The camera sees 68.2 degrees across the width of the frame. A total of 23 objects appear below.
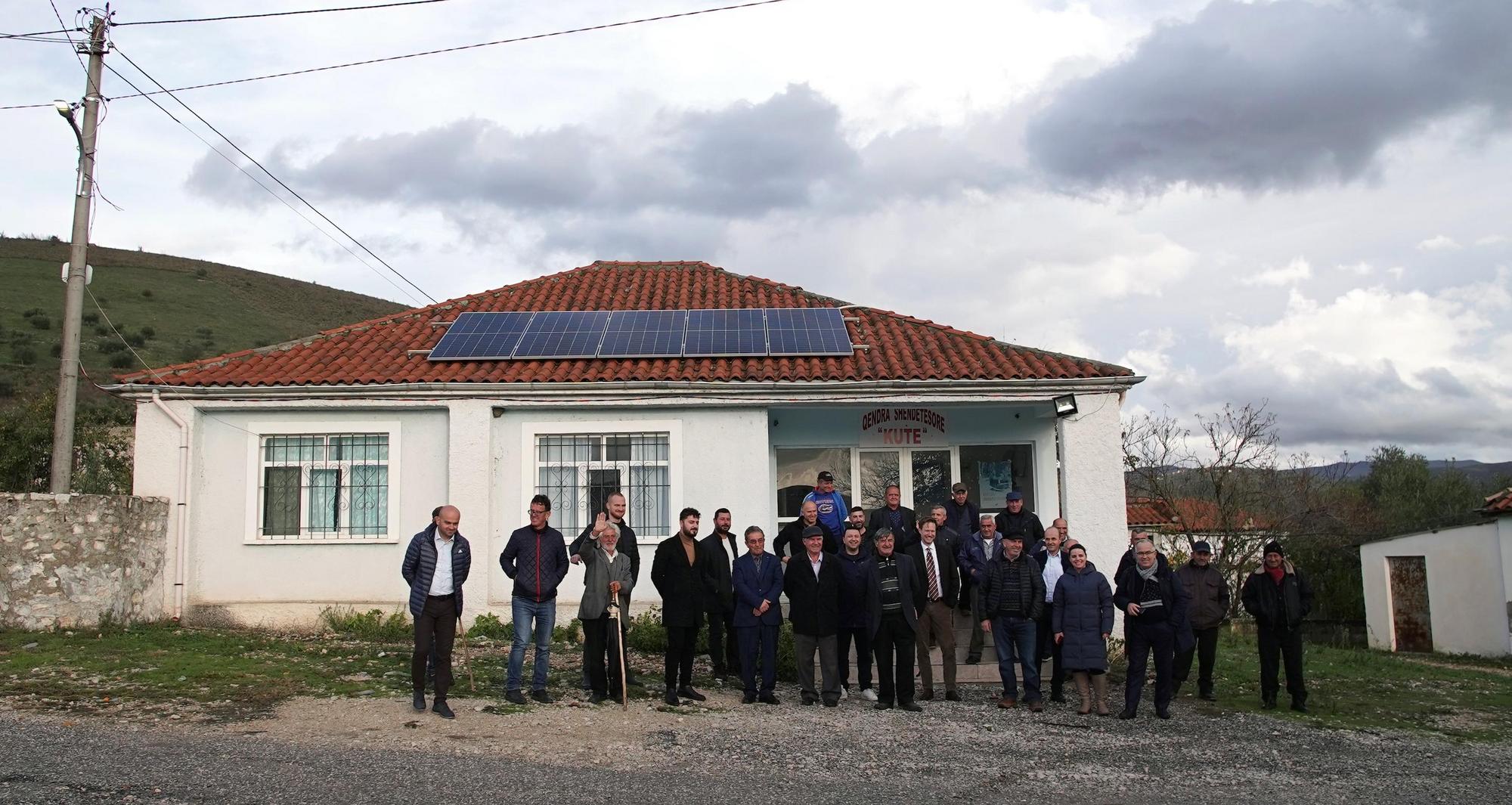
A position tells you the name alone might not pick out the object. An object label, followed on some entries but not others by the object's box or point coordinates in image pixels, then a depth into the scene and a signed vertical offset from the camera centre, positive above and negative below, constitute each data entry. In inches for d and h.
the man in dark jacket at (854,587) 388.2 -23.6
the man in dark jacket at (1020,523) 450.9 -3.2
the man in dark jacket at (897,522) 446.3 -1.6
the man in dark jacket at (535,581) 367.2 -18.5
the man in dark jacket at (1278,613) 400.2 -36.7
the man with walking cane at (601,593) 374.6 -23.3
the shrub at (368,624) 514.3 -44.6
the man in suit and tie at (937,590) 411.2 -27.1
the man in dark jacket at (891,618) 385.1 -34.8
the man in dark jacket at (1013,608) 398.0 -33.2
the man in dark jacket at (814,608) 389.2 -31.0
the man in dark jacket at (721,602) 396.8 -28.5
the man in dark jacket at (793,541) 438.9 -8.5
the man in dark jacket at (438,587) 342.3 -18.3
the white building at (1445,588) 759.1 -62.0
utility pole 514.9 +112.4
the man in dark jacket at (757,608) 391.2 -30.6
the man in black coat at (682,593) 379.6 -24.2
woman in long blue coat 383.6 -37.9
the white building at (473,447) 535.8 +37.9
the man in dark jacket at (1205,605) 425.7 -35.3
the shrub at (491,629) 519.2 -47.7
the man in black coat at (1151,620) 382.6 -37.1
